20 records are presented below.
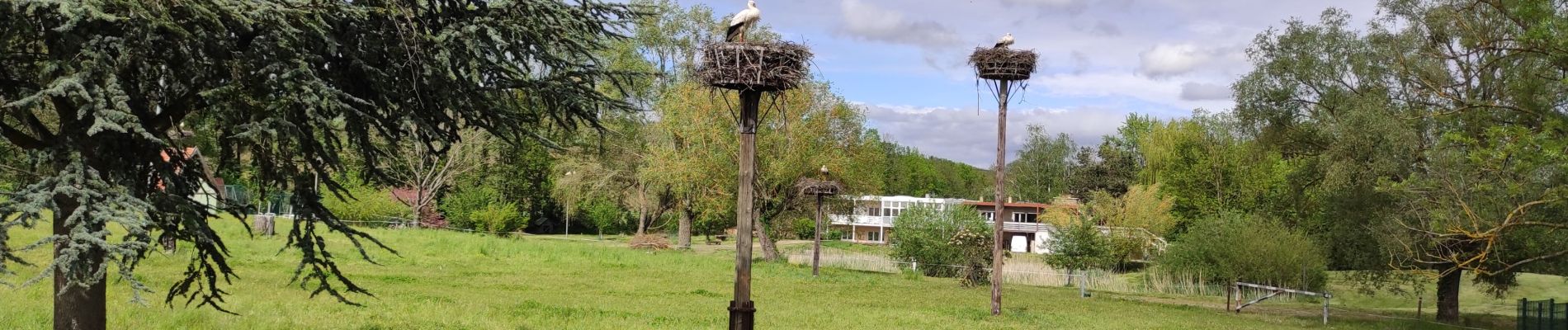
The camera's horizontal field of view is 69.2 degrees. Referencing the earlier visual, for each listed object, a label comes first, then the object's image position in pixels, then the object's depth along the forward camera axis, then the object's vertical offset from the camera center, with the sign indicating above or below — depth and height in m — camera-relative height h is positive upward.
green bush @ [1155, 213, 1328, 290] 29.98 -0.99
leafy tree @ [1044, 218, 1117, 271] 37.53 -1.22
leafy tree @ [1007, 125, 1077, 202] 88.62 +3.61
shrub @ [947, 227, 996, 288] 30.11 -1.22
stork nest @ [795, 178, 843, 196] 31.16 +0.43
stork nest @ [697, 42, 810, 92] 10.91 +1.30
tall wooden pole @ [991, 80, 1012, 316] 18.91 +0.22
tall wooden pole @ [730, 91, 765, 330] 10.66 -0.16
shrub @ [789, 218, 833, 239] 67.61 -1.70
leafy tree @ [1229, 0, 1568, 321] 16.56 +2.06
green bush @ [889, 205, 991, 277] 34.44 -0.81
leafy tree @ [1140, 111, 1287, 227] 56.19 +2.47
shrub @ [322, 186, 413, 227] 48.88 -0.95
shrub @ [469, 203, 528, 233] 49.69 -1.17
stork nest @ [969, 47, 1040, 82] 18.27 +2.37
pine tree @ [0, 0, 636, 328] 7.97 +0.78
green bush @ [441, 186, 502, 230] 53.53 -0.68
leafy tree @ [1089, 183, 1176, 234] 52.34 +0.19
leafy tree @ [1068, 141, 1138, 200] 72.38 +2.67
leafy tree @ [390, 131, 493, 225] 50.00 +0.87
